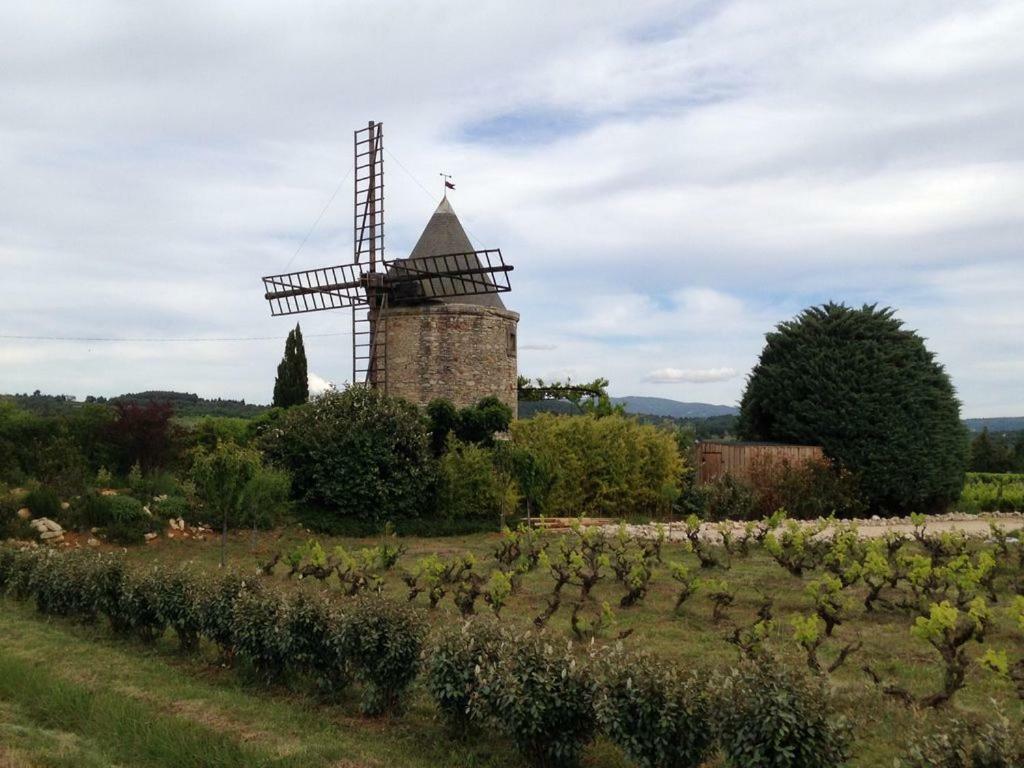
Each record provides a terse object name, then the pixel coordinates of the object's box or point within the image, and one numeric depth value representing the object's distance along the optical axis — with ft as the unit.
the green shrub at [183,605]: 27.63
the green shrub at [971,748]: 13.05
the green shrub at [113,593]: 31.30
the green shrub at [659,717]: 16.34
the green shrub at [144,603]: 29.30
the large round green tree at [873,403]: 71.56
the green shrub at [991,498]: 80.07
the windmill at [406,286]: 78.12
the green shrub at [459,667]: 19.72
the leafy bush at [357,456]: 60.34
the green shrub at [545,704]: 17.87
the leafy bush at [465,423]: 69.36
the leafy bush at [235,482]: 45.21
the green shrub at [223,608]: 26.07
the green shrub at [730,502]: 65.57
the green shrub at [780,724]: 14.93
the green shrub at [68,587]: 32.68
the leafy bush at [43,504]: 52.42
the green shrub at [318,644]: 23.11
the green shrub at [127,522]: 51.42
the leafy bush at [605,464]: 66.95
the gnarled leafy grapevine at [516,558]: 39.00
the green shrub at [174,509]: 55.36
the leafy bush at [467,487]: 62.23
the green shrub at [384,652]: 21.57
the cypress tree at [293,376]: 91.66
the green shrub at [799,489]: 67.41
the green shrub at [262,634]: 24.06
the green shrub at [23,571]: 38.14
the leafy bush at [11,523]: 49.01
